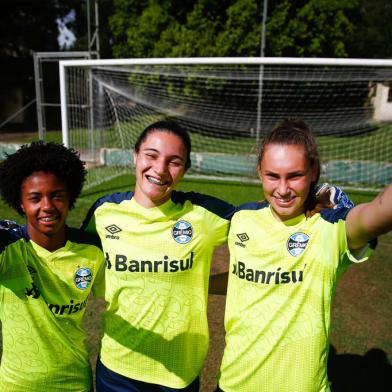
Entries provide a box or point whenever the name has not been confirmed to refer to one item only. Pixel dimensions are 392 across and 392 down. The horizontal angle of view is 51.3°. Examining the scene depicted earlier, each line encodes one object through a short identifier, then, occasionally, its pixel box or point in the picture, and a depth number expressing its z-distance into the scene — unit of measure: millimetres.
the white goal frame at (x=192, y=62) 6157
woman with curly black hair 1775
